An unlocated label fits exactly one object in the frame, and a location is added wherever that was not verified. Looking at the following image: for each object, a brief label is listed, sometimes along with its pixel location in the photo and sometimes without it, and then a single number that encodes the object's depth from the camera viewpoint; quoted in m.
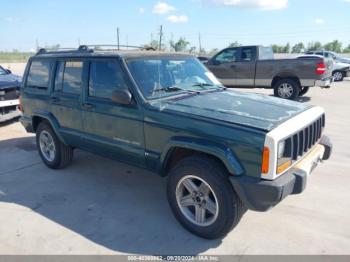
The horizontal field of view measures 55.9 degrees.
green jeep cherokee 2.95
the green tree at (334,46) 81.50
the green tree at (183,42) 58.19
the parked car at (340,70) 19.64
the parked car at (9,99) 8.01
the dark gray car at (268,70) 10.69
